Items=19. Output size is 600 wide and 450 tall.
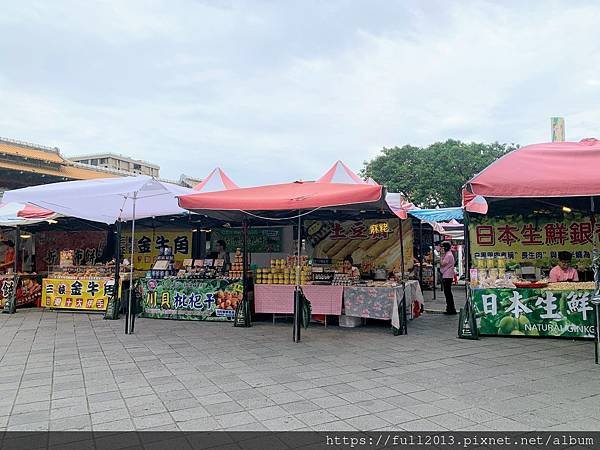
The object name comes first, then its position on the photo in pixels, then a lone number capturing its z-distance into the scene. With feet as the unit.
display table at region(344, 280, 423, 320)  23.48
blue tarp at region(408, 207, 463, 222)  33.78
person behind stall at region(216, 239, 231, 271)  33.88
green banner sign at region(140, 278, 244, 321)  27.09
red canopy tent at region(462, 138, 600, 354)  16.57
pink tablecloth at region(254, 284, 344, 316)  24.85
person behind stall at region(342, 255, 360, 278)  26.55
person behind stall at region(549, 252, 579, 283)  22.35
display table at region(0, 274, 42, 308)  32.89
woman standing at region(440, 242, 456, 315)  31.60
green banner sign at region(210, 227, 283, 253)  38.06
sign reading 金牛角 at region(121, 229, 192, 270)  40.14
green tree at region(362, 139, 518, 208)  77.77
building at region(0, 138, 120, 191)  56.70
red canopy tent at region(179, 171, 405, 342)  19.77
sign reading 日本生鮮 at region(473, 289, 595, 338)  20.66
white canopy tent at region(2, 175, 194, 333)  23.09
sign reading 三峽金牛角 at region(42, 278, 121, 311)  30.89
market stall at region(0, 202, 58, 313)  32.24
